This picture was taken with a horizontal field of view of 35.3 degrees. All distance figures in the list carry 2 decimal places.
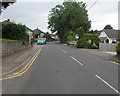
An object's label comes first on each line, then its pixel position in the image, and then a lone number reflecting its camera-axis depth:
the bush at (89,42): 41.25
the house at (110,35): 58.05
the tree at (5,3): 16.25
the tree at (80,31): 53.00
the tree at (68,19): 73.00
